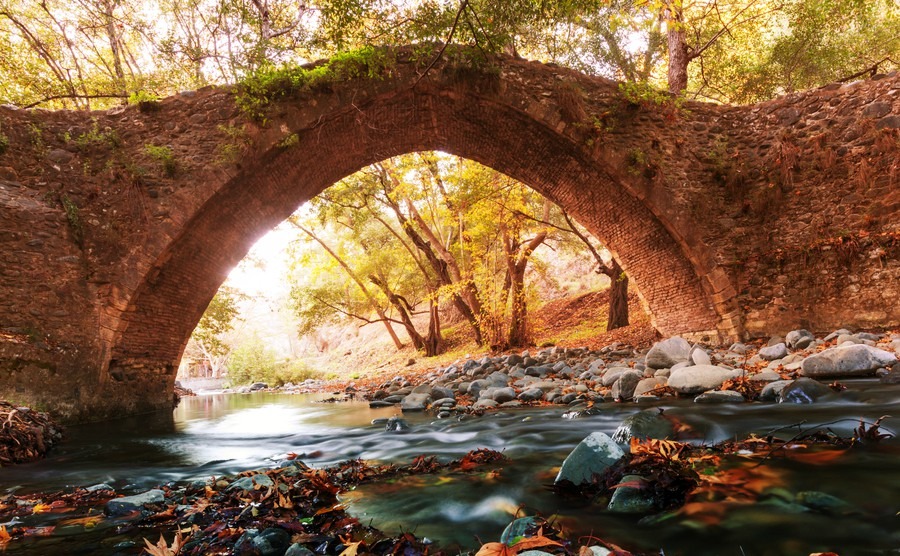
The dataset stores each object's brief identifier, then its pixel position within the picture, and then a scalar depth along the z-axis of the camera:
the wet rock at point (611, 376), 5.04
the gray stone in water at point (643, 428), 2.47
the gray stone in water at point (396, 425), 4.14
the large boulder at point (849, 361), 3.88
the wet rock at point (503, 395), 5.15
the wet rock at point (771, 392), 3.43
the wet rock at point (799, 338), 5.71
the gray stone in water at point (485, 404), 4.90
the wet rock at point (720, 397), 3.54
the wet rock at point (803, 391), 3.28
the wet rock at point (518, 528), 1.41
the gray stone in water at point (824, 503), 1.47
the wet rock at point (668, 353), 5.39
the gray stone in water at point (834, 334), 5.77
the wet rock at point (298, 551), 1.40
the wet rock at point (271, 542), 1.47
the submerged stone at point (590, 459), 1.90
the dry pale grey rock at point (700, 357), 5.13
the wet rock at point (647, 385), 4.43
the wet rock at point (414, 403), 5.48
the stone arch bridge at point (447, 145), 5.81
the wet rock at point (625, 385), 4.50
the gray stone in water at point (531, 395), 5.06
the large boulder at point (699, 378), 4.10
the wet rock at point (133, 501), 2.03
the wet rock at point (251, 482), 2.22
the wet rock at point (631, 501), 1.60
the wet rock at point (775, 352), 5.30
